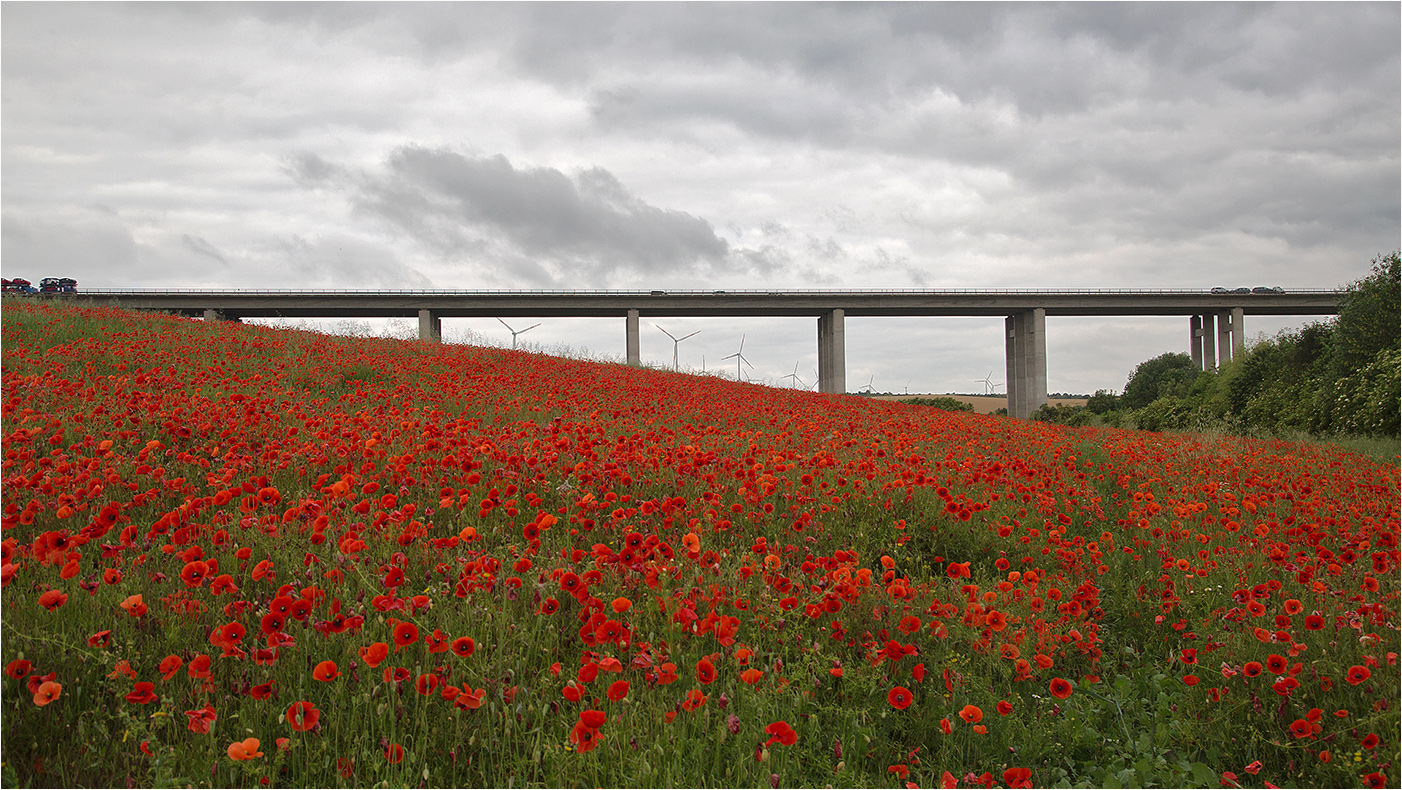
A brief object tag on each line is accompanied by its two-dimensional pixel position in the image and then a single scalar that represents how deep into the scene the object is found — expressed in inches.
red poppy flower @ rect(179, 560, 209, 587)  117.9
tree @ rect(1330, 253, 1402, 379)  974.4
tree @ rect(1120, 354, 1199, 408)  2326.5
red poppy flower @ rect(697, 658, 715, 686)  112.8
